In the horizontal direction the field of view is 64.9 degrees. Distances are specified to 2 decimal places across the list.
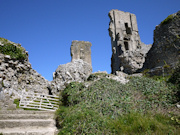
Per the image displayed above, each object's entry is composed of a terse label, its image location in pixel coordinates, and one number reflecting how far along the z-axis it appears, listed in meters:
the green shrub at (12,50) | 9.85
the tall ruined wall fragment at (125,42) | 19.30
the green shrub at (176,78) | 6.53
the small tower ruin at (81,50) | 28.45
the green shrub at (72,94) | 6.27
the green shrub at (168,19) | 11.99
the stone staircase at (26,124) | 4.44
